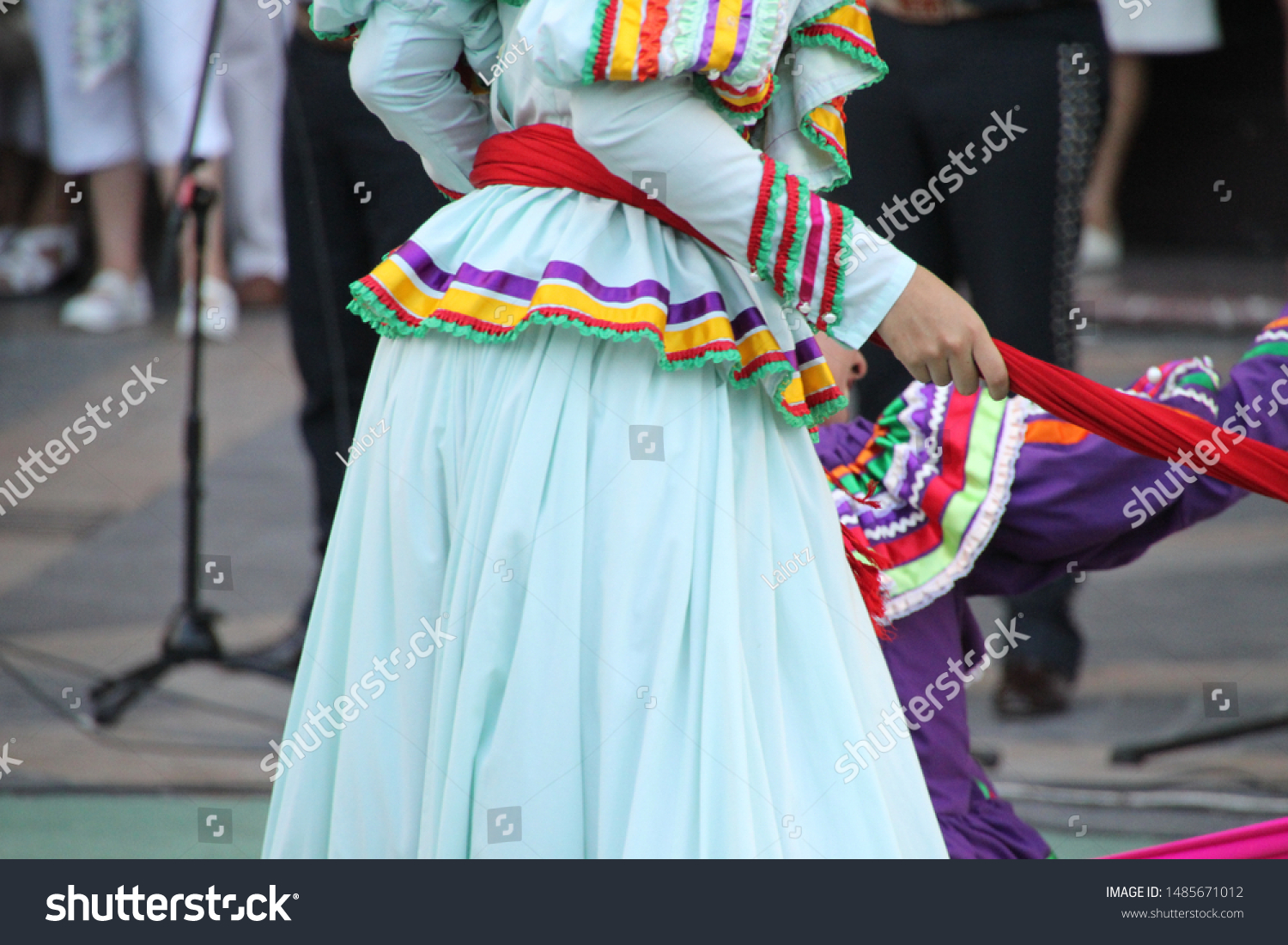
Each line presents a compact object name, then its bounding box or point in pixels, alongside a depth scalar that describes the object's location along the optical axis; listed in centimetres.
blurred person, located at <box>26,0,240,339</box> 1096
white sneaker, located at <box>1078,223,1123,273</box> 1334
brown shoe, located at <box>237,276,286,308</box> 1273
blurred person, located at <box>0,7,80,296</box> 1311
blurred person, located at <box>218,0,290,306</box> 1234
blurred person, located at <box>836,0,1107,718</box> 579
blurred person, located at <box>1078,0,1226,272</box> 1235
